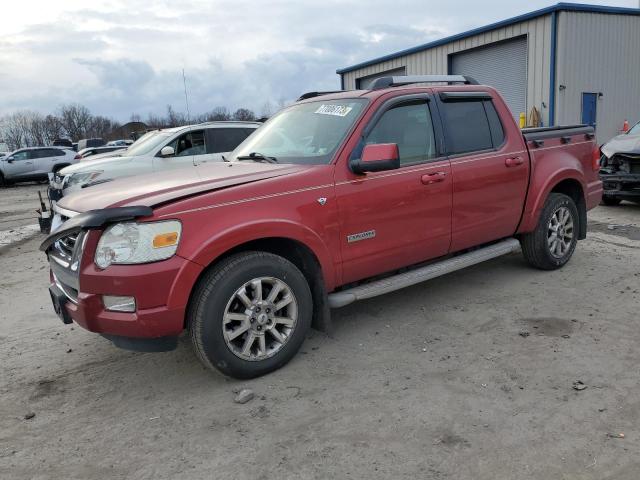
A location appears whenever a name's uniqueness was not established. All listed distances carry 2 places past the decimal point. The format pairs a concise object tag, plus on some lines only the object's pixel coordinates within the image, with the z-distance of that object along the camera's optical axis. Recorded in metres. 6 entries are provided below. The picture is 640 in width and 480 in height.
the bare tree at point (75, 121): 90.94
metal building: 15.02
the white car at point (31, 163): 23.48
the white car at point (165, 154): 9.41
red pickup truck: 3.18
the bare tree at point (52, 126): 89.81
